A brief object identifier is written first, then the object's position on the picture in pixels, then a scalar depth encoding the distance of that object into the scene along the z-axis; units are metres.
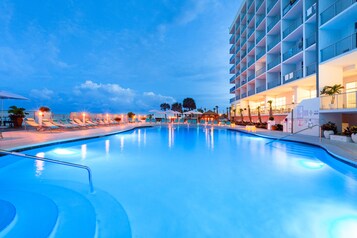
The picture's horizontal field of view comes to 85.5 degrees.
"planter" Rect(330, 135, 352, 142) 7.98
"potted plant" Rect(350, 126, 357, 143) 7.54
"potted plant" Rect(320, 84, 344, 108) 9.28
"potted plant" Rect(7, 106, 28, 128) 13.42
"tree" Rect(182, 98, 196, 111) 61.00
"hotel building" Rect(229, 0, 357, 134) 9.81
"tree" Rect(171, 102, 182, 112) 65.75
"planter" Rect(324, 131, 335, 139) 9.09
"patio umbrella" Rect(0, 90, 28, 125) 7.65
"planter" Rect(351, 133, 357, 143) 7.53
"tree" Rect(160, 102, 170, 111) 70.31
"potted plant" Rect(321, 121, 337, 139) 9.11
